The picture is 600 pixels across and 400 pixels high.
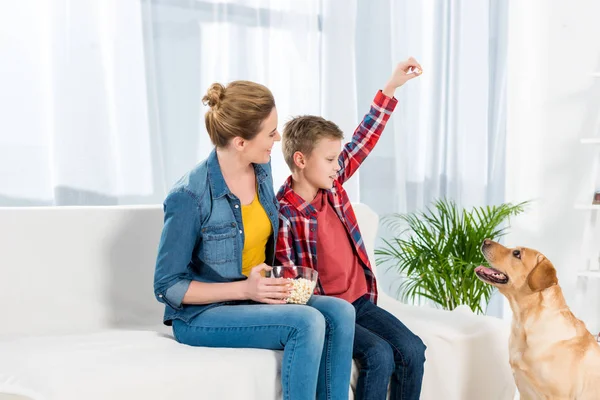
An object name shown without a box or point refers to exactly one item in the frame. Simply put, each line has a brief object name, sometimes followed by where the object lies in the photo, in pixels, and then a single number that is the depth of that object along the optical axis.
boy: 2.03
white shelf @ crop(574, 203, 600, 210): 3.33
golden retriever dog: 1.98
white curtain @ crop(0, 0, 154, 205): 2.52
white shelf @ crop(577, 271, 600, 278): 3.29
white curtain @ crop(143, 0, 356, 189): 2.84
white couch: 1.75
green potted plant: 3.17
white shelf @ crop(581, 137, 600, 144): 3.29
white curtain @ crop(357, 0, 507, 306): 3.54
